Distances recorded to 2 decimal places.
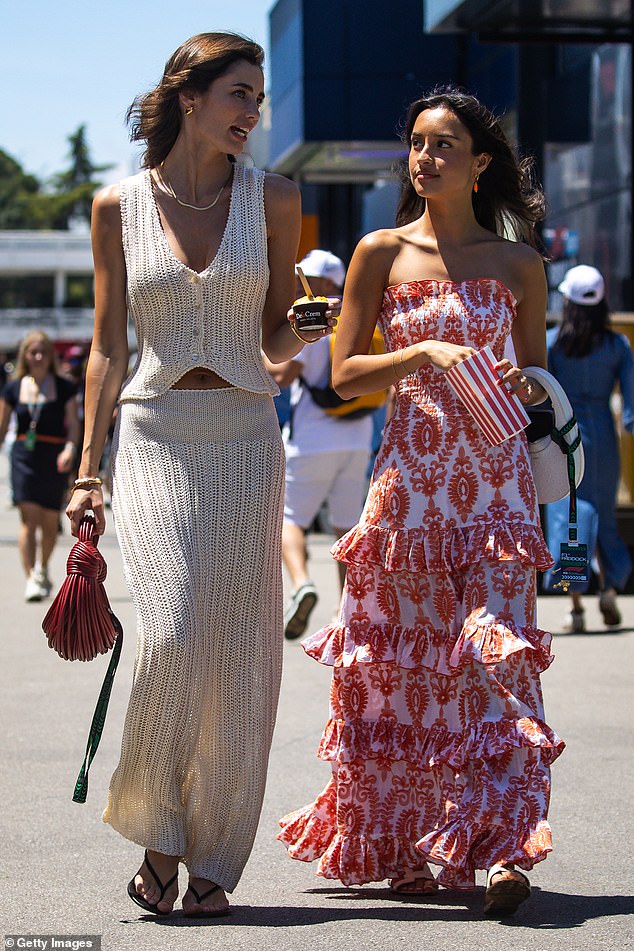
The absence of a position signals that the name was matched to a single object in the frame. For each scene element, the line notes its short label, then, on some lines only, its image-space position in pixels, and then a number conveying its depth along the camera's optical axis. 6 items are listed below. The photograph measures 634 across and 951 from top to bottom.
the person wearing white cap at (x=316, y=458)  16.15
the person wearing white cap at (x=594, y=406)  16.61
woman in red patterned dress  7.56
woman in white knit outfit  7.35
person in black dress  21.22
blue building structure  31.17
